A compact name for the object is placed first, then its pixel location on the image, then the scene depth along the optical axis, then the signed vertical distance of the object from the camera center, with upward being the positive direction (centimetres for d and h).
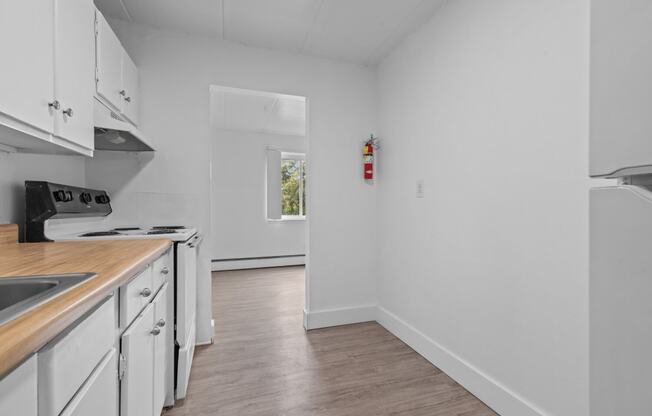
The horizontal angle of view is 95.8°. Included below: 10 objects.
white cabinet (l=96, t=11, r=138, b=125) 155 +79
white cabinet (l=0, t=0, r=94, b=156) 91 +48
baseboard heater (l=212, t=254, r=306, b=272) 484 -95
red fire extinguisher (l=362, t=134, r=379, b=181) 273 +47
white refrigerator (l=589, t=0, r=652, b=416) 57 -1
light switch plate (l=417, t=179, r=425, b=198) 221 +13
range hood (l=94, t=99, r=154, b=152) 152 +42
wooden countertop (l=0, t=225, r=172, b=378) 45 -18
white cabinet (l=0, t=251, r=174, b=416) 49 -37
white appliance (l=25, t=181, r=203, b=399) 147 -16
